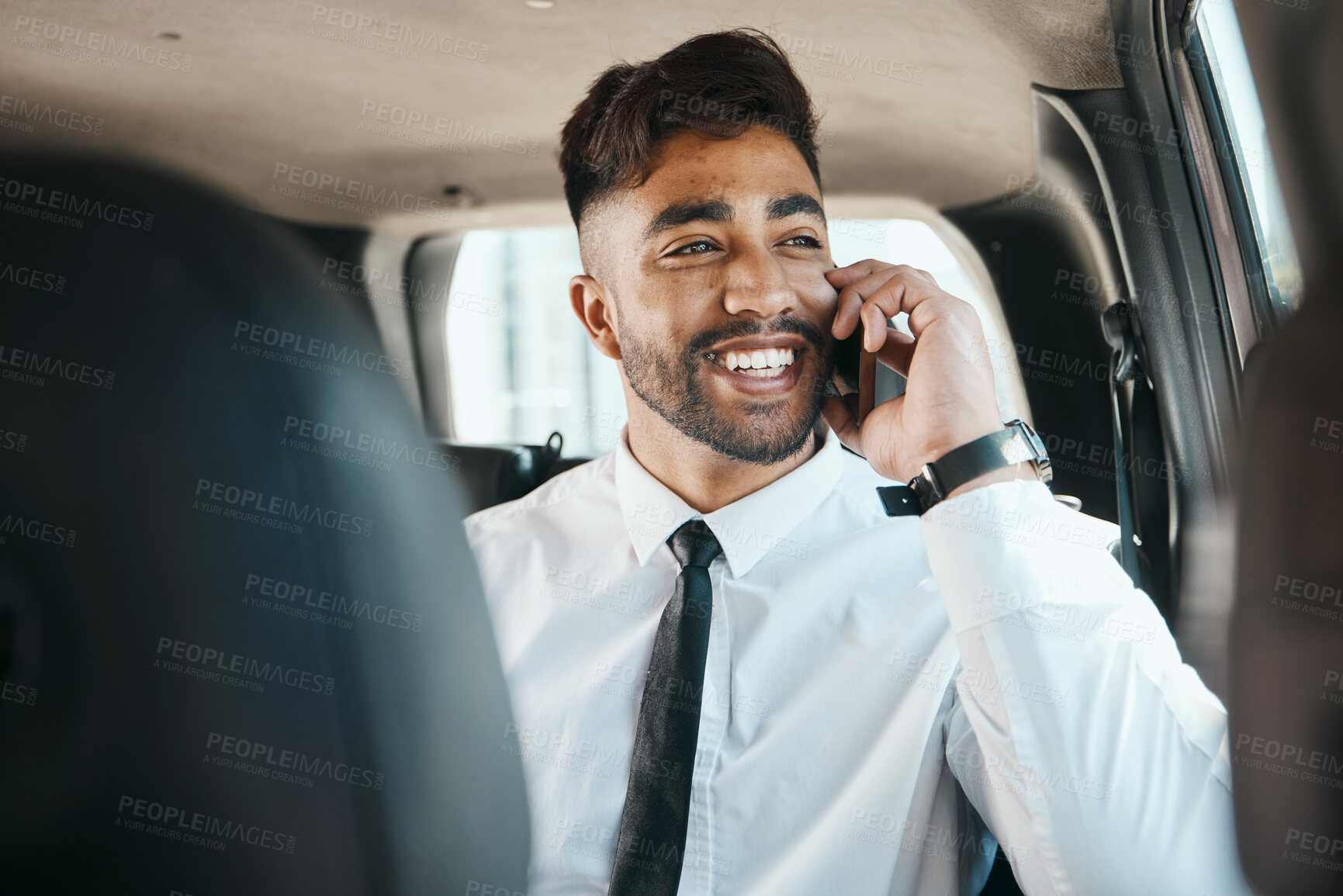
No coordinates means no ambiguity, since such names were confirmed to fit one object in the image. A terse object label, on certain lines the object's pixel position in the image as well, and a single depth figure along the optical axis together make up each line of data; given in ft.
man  3.30
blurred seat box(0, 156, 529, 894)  1.13
